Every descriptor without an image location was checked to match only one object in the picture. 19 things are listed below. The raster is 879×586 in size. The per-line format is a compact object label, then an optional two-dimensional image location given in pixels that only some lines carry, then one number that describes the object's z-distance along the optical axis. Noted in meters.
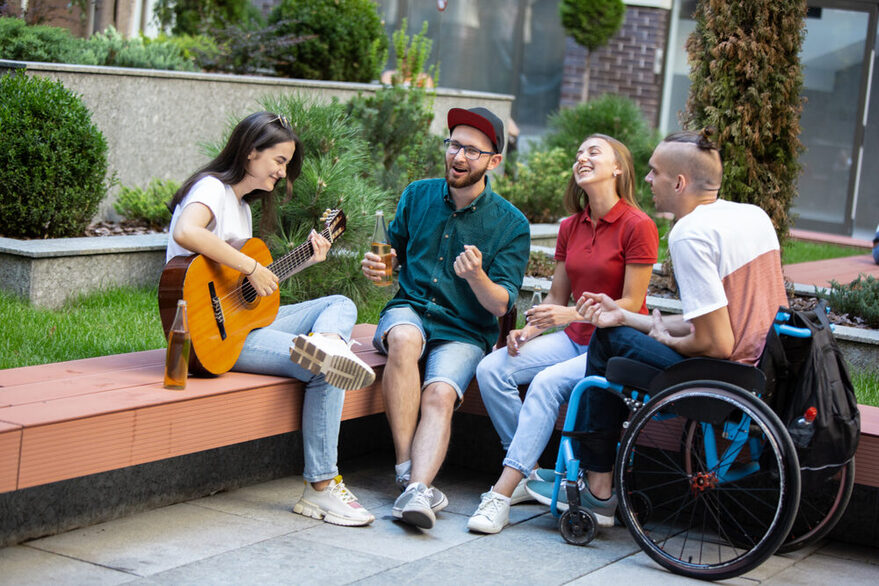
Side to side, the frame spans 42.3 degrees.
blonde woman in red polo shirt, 4.17
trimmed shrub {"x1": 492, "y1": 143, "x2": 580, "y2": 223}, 9.95
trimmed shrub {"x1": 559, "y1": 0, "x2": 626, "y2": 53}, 14.50
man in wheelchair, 3.71
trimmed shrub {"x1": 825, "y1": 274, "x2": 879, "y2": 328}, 6.88
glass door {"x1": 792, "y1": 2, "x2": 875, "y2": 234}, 14.57
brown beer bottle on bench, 3.77
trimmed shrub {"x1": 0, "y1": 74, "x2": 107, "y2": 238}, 6.17
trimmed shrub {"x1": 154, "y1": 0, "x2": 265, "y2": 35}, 11.95
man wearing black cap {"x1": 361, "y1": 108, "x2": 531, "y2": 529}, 4.26
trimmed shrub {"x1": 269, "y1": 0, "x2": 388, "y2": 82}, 10.40
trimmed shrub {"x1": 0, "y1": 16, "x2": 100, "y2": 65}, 7.89
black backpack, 3.58
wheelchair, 3.56
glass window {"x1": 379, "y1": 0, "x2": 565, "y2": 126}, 16.03
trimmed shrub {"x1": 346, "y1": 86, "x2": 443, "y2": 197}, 8.53
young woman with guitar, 3.92
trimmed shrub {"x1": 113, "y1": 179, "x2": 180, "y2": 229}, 7.54
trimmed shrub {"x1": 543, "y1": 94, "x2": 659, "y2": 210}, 11.60
